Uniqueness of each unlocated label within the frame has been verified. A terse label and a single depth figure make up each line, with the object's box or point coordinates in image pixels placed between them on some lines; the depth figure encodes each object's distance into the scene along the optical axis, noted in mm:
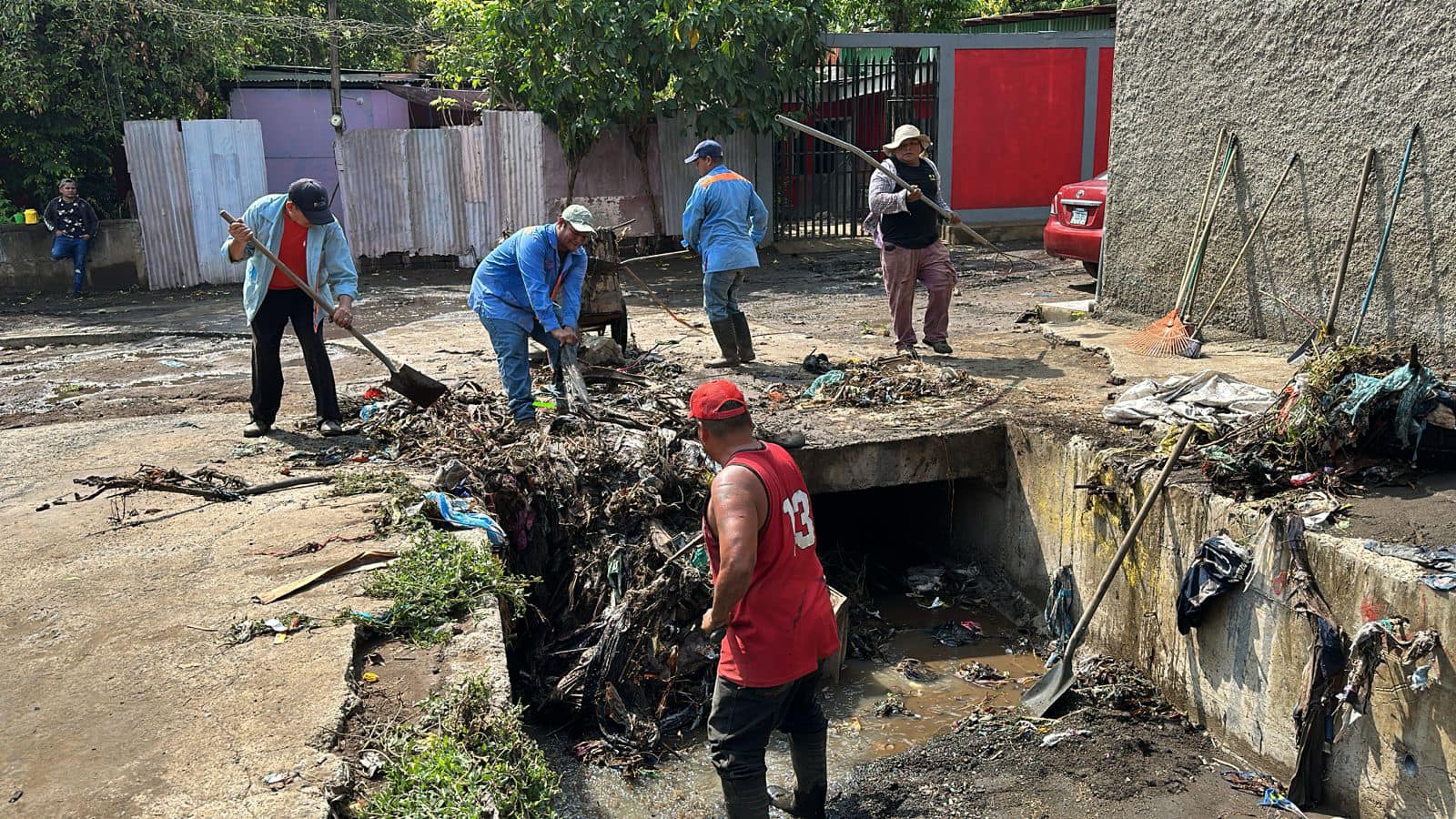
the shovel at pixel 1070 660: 5137
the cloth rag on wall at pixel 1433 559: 4094
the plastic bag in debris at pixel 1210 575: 4941
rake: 7906
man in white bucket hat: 8070
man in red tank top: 3582
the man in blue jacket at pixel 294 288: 6758
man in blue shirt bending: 6570
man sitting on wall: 12977
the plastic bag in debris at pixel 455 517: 5316
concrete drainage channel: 4328
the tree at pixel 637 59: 12883
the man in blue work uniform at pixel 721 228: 8160
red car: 10906
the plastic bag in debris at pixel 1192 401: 5863
